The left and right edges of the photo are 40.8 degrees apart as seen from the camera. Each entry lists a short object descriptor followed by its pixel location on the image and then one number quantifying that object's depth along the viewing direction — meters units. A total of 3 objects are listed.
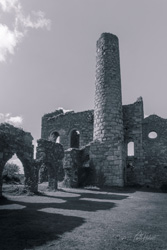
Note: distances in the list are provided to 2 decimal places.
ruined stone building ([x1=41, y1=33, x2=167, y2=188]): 13.09
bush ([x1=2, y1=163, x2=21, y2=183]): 14.79
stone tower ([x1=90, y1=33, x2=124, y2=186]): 13.03
